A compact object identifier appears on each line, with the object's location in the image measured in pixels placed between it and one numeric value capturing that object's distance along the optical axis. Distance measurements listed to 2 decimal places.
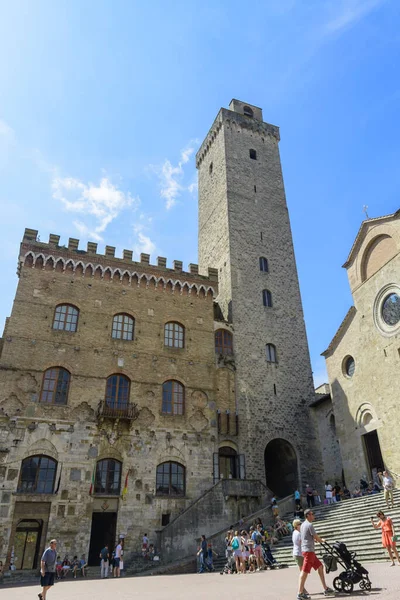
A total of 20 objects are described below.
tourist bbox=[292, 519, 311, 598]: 8.68
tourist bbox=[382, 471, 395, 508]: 16.07
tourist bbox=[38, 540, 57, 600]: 9.60
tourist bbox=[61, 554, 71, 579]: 17.69
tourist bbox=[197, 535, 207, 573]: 16.38
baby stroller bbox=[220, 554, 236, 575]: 14.81
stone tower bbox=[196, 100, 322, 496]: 26.05
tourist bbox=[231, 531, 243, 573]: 14.54
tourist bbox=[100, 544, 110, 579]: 17.22
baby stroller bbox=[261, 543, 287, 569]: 14.59
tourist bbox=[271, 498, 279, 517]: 19.83
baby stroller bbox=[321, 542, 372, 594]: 8.03
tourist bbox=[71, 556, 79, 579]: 17.84
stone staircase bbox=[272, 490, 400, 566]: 13.43
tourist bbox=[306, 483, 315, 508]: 21.66
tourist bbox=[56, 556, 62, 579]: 17.44
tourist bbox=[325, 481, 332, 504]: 21.53
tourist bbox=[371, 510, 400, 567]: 11.40
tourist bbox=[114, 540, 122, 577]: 17.20
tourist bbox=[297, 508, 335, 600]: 7.81
